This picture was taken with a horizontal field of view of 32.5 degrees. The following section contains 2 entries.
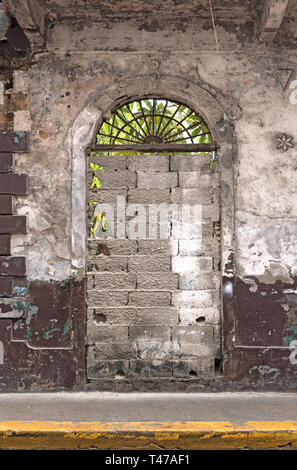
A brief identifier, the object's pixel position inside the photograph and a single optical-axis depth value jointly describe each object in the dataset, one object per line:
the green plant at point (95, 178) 5.92
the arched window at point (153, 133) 5.89
